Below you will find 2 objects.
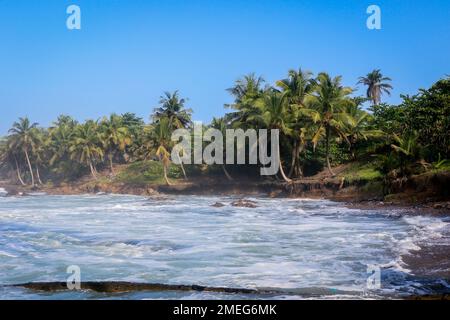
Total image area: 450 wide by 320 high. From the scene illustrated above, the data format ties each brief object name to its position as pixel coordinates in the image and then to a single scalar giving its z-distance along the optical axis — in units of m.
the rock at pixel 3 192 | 53.16
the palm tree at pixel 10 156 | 65.31
